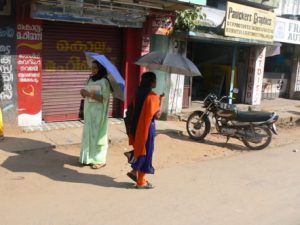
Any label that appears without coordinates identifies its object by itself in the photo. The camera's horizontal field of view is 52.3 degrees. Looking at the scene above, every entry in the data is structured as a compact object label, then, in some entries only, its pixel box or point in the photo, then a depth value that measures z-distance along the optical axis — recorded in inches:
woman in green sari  181.8
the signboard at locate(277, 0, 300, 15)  498.7
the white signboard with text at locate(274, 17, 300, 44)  436.4
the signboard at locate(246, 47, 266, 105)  415.4
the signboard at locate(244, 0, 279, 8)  394.0
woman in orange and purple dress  159.3
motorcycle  254.6
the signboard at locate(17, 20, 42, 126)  241.2
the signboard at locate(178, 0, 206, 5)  273.2
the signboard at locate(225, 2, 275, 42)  355.9
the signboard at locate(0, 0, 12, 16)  229.6
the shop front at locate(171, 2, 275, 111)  356.6
